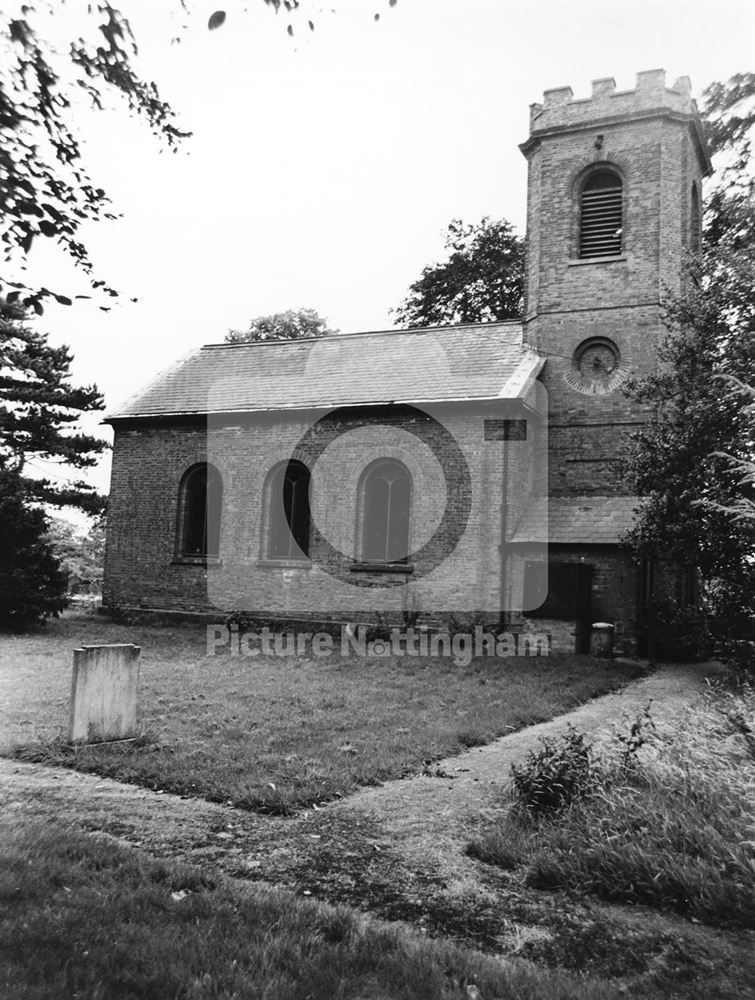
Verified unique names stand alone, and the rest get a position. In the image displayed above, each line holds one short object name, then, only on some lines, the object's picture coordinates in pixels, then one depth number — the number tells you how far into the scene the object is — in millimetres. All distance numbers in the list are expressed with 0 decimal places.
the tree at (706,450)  13227
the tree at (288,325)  36812
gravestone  7680
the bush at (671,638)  16500
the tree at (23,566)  17344
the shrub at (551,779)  5852
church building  17672
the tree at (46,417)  23609
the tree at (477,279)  30461
